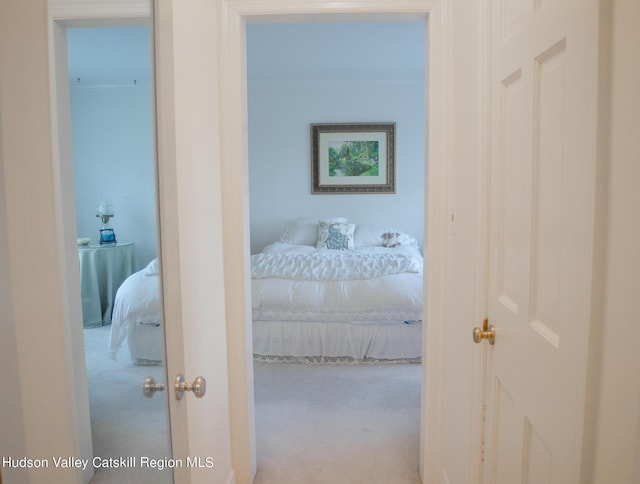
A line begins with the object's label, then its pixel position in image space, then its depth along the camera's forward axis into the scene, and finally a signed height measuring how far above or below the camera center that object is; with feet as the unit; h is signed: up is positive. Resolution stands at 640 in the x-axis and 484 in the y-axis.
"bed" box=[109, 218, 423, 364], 11.12 -2.83
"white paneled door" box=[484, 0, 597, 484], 2.55 -0.25
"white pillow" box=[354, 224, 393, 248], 16.72 -1.30
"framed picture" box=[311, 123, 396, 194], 18.01 +1.80
